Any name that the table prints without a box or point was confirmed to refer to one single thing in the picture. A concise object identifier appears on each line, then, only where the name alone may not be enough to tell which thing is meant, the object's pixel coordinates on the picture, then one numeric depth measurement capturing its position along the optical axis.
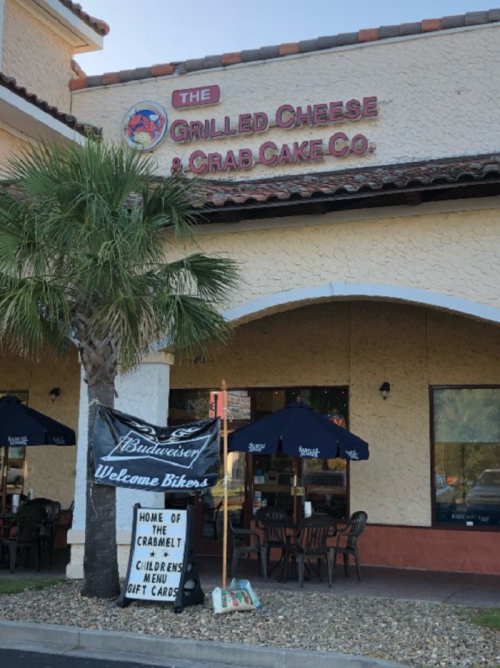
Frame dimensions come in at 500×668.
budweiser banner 9.30
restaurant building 10.62
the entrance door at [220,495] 14.20
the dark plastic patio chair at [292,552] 11.30
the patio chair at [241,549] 11.29
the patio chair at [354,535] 11.44
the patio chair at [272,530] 11.50
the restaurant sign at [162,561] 8.92
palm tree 9.00
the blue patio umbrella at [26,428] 12.24
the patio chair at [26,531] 12.07
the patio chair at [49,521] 12.78
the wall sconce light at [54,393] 15.72
